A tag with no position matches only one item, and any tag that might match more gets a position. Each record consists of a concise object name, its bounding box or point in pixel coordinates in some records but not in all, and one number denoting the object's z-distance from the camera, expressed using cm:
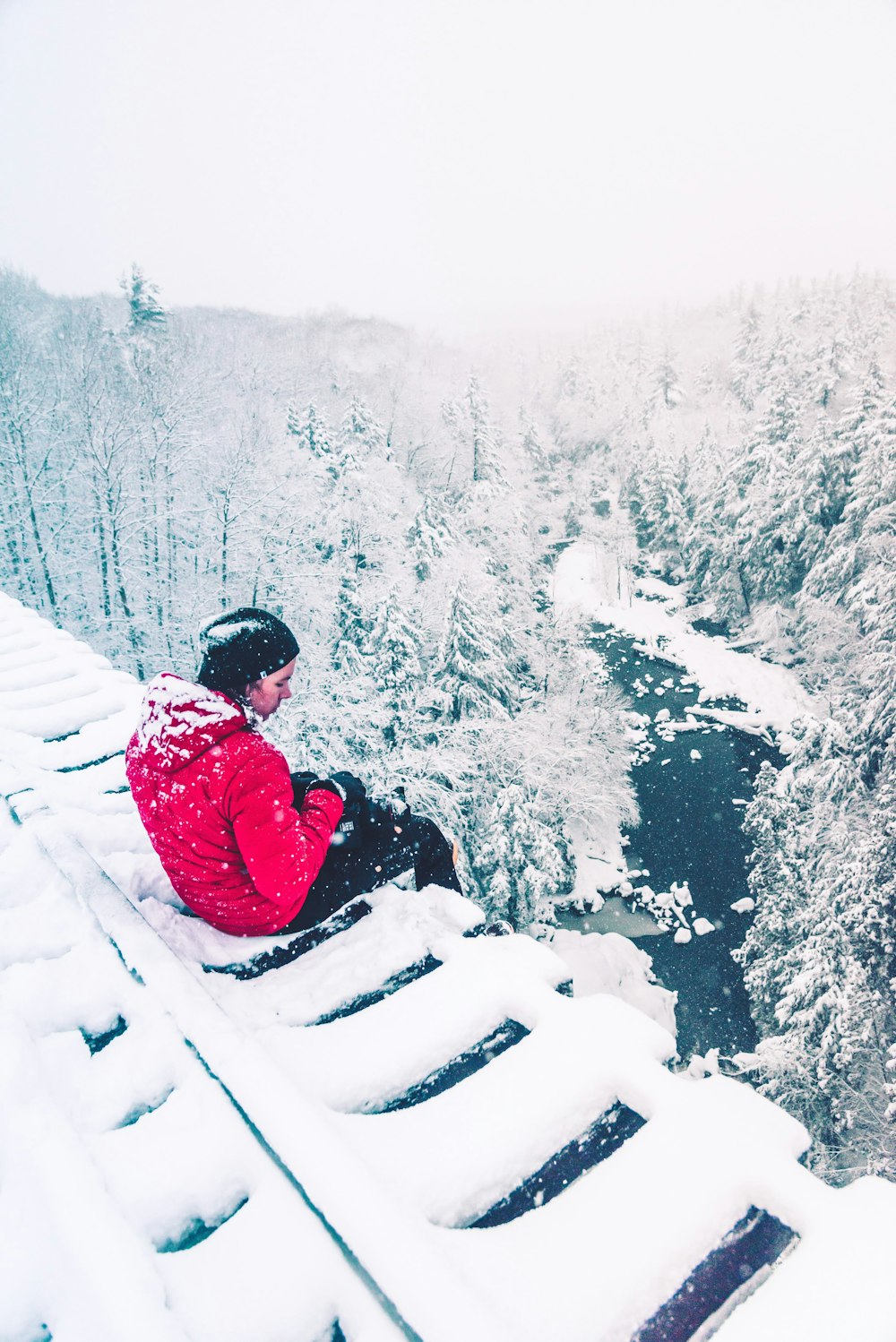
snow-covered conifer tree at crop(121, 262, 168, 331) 2780
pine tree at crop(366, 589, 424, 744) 1689
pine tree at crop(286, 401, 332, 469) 2777
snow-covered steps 117
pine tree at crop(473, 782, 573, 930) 1502
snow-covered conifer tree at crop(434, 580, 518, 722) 1795
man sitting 193
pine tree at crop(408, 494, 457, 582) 2109
